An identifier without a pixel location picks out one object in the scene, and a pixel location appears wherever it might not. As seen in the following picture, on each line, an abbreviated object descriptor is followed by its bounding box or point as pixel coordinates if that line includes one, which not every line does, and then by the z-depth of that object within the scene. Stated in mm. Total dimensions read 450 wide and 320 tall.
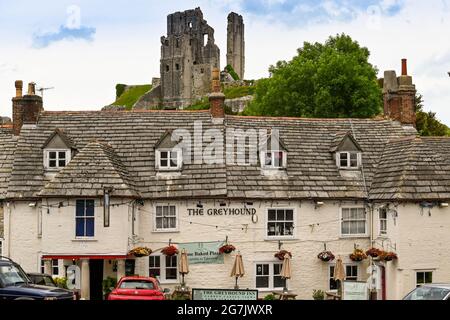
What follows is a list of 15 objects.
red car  24859
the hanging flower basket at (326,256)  34562
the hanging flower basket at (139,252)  33219
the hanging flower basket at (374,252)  33594
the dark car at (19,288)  18947
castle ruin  149000
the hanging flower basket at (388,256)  33031
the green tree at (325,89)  56625
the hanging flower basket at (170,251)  33844
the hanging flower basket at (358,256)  34812
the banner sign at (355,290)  27859
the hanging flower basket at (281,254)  34412
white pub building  32906
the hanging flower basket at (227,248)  34125
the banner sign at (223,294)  18845
